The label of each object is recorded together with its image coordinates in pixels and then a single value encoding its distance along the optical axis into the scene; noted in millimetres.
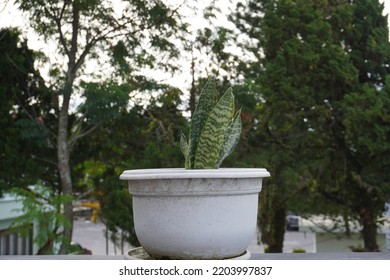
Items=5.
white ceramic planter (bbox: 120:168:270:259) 905
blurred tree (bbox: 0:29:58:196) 3734
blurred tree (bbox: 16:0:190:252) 3760
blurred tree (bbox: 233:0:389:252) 3568
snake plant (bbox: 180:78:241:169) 1023
